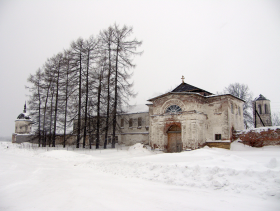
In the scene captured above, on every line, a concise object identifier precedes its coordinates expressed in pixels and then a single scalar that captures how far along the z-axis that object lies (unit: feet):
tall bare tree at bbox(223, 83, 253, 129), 117.55
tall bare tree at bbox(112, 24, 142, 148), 81.87
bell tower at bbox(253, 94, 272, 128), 123.54
